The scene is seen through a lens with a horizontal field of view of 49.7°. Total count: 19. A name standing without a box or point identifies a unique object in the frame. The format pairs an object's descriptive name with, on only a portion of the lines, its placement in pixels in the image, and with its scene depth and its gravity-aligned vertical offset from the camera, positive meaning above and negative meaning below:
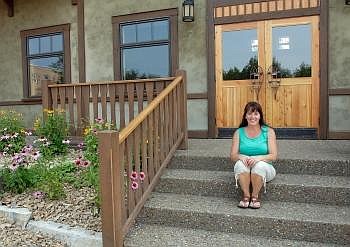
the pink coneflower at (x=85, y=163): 3.88 -0.68
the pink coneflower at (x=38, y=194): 3.83 -0.99
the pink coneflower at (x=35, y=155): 4.02 -0.61
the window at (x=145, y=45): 6.56 +0.92
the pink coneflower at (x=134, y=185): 3.22 -0.76
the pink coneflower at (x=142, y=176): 3.40 -0.72
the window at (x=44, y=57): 7.47 +0.83
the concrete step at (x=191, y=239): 2.87 -1.13
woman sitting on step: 3.23 -0.53
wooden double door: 5.76 +0.38
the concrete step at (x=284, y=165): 3.69 -0.72
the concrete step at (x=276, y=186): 3.29 -0.84
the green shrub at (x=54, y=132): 5.14 -0.47
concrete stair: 2.91 -0.97
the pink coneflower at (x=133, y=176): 3.24 -0.69
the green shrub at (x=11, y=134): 5.16 -0.51
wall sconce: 6.24 +1.42
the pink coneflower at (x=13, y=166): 3.91 -0.71
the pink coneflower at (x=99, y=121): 4.67 -0.30
